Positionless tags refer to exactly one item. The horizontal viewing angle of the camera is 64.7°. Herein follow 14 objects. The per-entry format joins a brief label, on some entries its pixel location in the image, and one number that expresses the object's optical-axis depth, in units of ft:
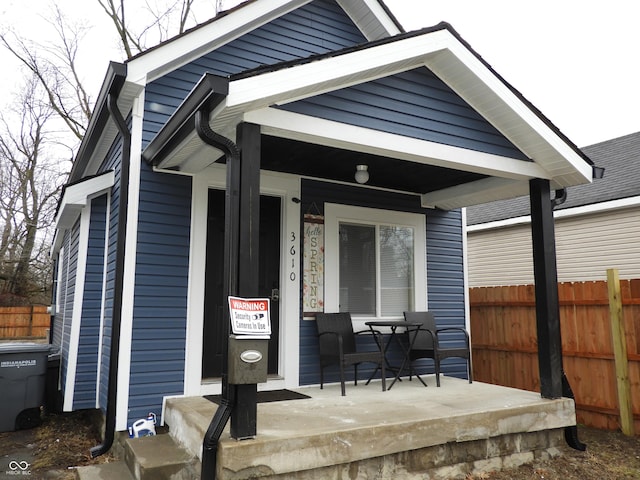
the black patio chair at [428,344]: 16.62
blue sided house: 11.25
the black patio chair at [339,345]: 14.88
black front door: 15.62
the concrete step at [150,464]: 10.32
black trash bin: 15.78
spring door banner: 16.87
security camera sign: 9.53
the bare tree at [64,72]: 45.68
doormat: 13.80
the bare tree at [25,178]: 60.54
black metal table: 15.87
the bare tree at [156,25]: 41.09
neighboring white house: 25.55
